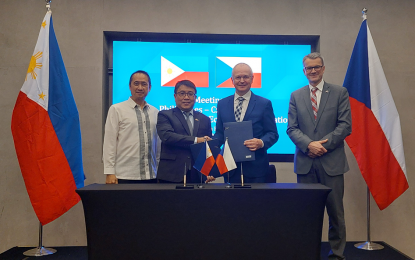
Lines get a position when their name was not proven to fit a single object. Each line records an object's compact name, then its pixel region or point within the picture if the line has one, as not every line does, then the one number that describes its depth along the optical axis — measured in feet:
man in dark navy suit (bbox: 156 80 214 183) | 8.14
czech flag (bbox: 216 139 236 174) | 6.86
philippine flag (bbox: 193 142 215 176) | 6.76
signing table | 6.15
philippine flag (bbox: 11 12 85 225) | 9.21
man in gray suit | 8.20
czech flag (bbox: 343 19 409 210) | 10.18
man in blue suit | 8.23
